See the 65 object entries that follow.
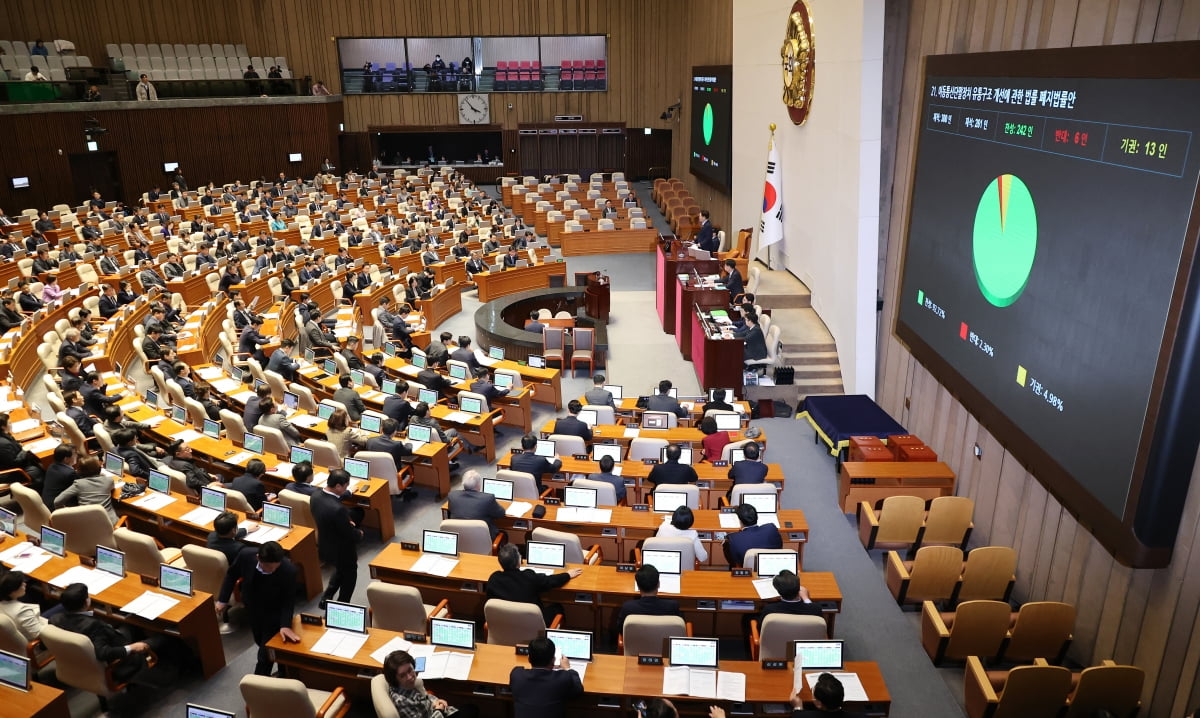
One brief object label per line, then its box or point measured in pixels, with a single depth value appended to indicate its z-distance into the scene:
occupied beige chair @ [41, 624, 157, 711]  5.41
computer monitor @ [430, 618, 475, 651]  5.67
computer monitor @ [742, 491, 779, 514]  7.70
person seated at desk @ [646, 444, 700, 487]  8.38
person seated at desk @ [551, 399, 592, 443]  9.62
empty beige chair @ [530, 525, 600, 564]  6.78
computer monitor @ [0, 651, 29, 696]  5.09
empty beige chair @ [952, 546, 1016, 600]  7.01
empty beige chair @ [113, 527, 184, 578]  6.57
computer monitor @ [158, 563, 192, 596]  6.18
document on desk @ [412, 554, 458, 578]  6.60
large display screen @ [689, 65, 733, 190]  21.09
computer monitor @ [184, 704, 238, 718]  4.62
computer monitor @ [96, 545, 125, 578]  6.40
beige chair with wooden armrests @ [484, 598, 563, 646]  5.82
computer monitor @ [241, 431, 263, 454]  8.81
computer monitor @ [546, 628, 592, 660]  5.56
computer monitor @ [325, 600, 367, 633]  5.82
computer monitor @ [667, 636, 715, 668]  5.41
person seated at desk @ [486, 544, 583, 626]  6.13
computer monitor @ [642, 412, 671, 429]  10.22
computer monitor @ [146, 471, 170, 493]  7.80
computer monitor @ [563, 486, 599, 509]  7.87
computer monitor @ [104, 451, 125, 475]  8.06
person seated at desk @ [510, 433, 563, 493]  8.45
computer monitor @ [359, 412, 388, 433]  9.53
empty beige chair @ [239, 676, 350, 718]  4.82
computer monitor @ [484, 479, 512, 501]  7.98
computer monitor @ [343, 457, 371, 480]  8.31
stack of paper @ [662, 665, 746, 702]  5.23
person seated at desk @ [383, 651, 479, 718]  4.68
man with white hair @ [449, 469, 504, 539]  7.47
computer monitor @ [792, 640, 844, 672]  5.38
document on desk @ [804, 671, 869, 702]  5.12
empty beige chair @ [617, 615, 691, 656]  5.66
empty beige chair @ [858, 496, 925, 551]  8.02
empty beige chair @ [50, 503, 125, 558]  6.94
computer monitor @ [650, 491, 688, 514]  7.80
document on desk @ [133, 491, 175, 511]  7.57
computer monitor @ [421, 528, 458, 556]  6.88
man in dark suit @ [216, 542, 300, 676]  5.75
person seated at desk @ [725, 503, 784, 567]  6.90
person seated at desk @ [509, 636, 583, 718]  5.04
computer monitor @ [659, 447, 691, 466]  8.94
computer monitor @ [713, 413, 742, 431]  9.95
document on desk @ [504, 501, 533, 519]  7.61
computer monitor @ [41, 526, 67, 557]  6.79
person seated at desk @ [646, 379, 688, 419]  10.65
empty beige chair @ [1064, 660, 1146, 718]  5.28
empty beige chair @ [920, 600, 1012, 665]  6.28
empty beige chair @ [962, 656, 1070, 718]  5.39
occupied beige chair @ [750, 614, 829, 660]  5.65
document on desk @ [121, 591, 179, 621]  5.94
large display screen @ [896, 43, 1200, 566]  5.14
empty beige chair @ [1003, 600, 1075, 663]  6.25
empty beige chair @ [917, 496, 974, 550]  8.01
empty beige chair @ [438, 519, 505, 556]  7.07
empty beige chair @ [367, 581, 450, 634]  5.98
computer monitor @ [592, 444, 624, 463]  9.12
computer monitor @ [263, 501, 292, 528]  7.14
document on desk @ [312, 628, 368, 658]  5.61
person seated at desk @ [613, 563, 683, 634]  5.79
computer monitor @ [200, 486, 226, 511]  7.57
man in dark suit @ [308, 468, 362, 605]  6.81
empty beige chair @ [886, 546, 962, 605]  7.07
